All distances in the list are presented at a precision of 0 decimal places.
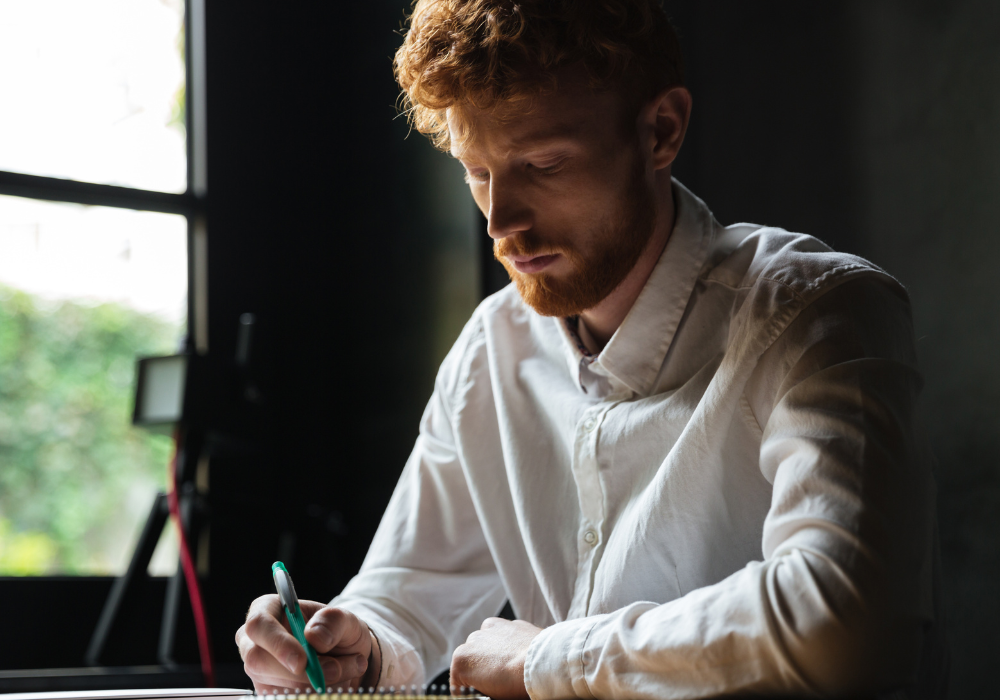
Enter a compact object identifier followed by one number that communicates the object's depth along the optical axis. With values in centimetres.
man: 69
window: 222
